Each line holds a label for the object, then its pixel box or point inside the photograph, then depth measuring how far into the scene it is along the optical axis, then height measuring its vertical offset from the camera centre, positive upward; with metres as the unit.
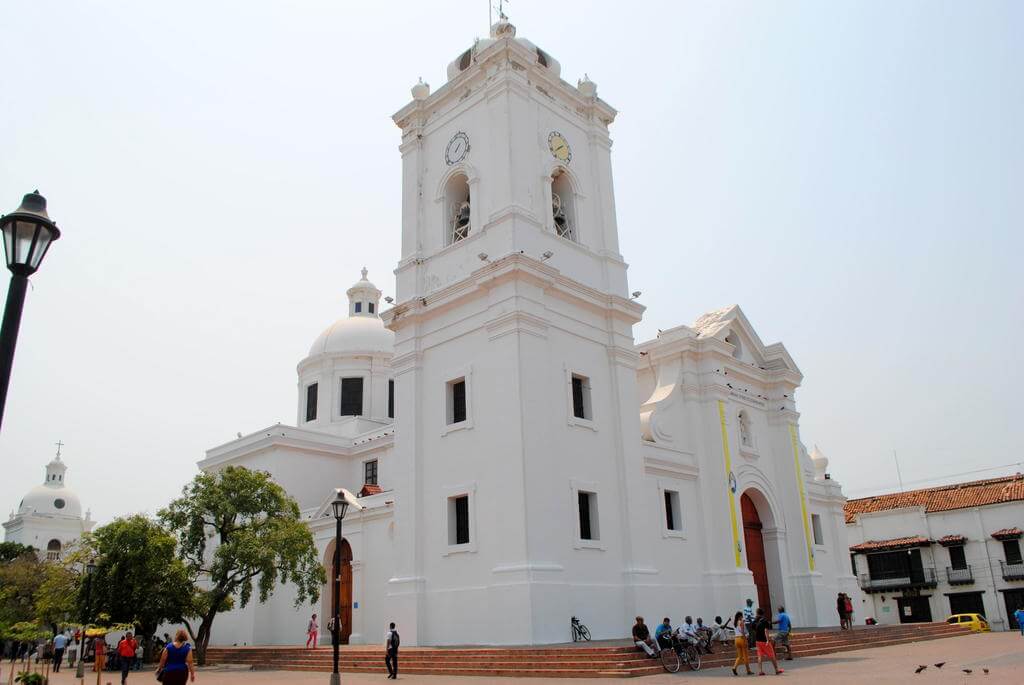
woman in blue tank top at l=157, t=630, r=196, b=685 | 9.23 -0.37
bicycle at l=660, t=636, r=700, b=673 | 15.82 -0.84
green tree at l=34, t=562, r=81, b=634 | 23.48 +0.99
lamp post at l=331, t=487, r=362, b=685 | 14.09 +1.28
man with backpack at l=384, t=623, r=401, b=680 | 16.32 -0.56
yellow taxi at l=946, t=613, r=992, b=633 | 30.88 -0.82
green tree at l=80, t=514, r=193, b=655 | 22.00 +1.26
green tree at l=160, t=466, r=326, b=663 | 22.50 +2.34
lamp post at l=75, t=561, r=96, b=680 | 21.05 +0.98
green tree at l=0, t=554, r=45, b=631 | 34.62 +2.14
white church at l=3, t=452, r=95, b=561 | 65.50 +8.86
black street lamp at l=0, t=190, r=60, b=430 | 6.17 +2.81
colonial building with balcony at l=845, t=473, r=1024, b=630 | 39.56 +2.29
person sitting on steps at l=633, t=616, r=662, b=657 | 15.97 -0.53
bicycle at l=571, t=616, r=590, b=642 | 19.00 -0.39
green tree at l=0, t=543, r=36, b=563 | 56.03 +5.41
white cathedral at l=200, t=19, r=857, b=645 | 19.97 +4.95
